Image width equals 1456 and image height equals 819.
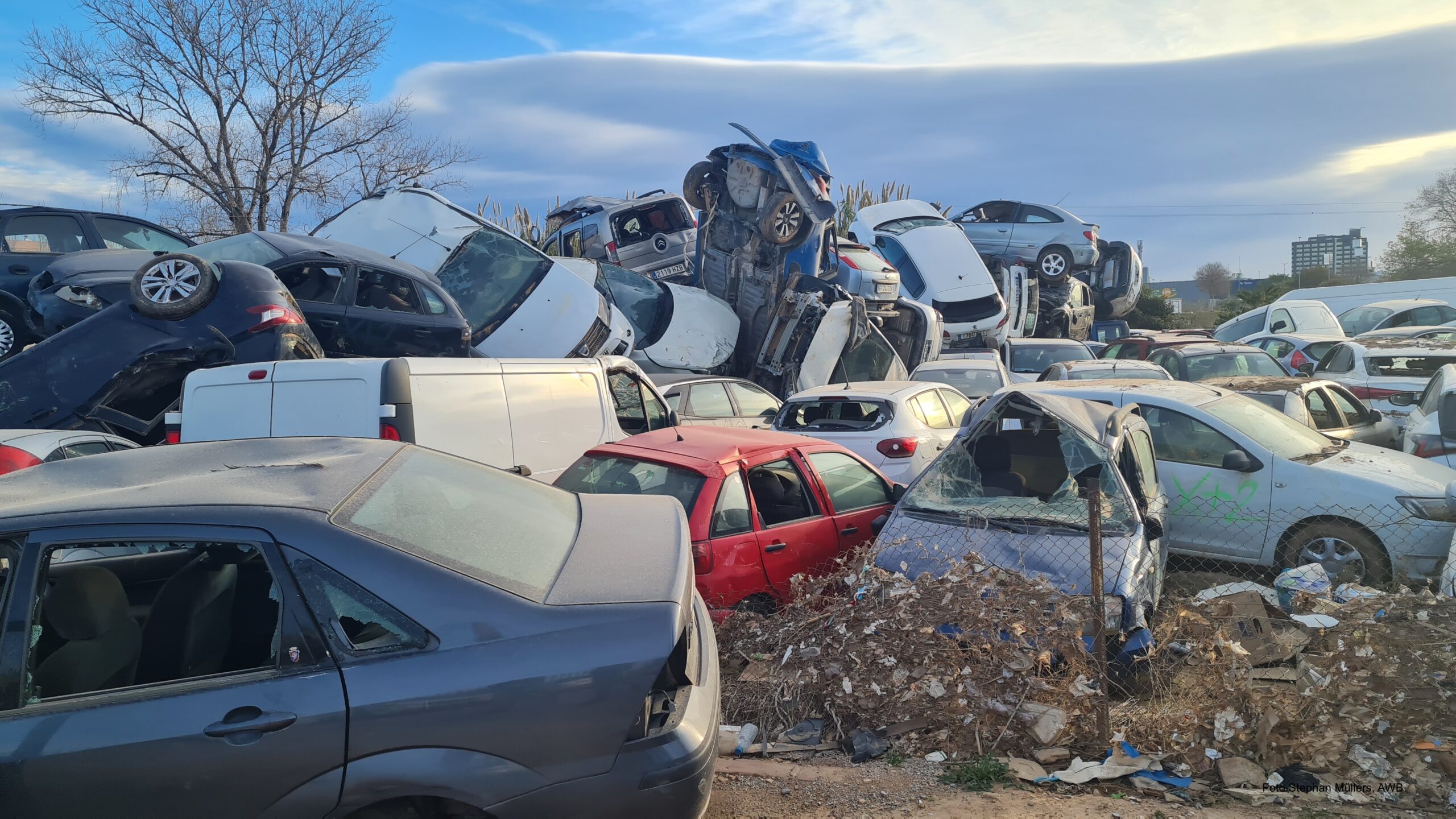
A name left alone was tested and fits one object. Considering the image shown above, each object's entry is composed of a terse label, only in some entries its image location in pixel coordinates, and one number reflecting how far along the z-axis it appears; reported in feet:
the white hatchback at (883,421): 28.66
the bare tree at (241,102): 66.80
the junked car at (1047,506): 15.61
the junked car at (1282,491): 18.89
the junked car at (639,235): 62.95
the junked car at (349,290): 32.14
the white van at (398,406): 21.15
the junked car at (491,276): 39.47
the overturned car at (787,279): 45.93
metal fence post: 13.05
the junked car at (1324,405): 27.45
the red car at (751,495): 16.83
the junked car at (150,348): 24.12
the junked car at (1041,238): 76.28
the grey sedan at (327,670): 8.13
